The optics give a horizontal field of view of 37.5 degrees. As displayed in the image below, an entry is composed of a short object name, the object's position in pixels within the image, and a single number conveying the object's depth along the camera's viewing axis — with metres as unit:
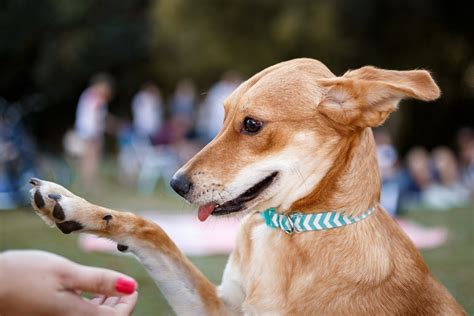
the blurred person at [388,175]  12.10
